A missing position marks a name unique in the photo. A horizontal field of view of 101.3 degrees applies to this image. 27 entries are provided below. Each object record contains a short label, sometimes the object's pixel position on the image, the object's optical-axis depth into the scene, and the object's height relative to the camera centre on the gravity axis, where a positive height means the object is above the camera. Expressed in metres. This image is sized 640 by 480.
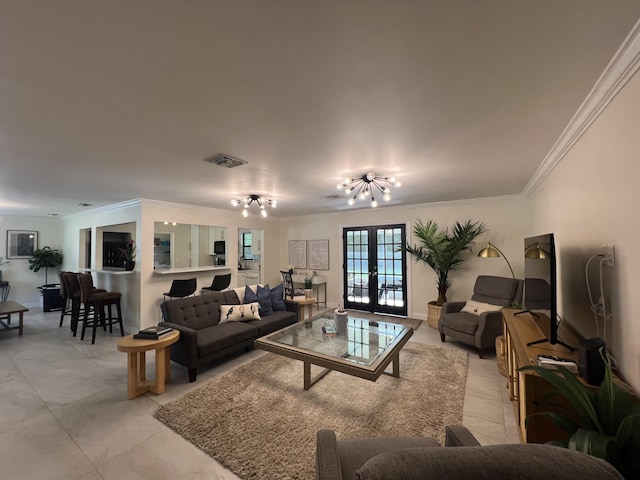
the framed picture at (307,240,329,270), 6.62 -0.16
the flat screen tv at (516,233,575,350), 1.95 -0.33
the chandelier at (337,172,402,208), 3.02 +0.81
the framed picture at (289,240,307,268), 7.01 -0.14
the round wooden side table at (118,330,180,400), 2.57 -1.15
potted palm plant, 4.66 -0.04
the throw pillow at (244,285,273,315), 4.04 -0.77
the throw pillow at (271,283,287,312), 4.29 -0.86
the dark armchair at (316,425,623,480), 0.64 -0.55
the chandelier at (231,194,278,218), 4.25 +0.80
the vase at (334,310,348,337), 3.27 -0.94
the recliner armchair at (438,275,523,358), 3.47 -1.00
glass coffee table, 2.34 -1.04
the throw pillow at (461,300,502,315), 3.79 -0.90
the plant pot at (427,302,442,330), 4.63 -1.19
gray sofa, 2.90 -1.04
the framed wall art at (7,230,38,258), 6.58 +0.19
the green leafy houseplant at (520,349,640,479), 0.98 -0.72
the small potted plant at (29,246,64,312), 6.21 -0.43
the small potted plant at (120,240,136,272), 4.68 -0.12
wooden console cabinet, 1.54 -0.85
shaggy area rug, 1.88 -1.46
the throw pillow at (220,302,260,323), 3.69 -0.92
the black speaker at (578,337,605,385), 1.43 -0.65
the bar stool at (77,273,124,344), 4.23 -0.84
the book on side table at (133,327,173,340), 2.70 -0.88
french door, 5.68 -0.49
